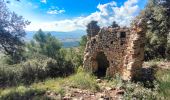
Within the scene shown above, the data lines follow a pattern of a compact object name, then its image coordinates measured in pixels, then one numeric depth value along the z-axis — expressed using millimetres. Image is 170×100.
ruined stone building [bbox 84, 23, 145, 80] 5660
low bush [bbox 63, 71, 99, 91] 5271
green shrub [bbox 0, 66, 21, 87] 7843
